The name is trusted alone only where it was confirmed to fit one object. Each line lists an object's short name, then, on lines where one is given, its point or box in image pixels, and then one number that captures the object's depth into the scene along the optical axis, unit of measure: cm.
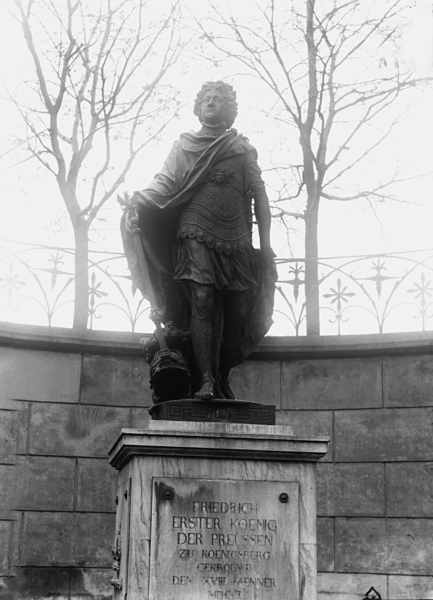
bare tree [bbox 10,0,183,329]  1641
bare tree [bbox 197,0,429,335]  1563
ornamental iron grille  1232
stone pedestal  732
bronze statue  838
